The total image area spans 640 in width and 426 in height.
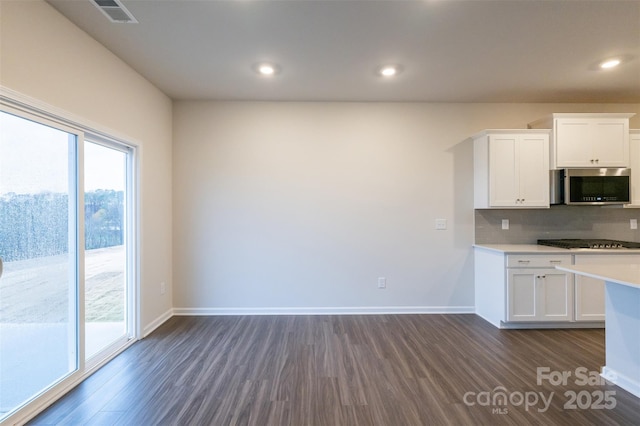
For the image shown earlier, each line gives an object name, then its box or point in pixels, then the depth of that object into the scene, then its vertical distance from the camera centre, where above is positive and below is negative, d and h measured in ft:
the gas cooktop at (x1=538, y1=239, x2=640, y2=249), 10.07 -1.25
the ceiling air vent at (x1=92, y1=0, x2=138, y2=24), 6.05 +4.70
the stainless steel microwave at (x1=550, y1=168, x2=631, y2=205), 10.48 +0.95
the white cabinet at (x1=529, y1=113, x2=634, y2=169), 10.52 +2.78
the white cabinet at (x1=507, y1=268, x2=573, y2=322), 9.96 -3.07
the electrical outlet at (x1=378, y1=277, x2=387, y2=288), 11.69 -3.01
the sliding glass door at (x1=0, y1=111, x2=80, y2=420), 5.54 -1.04
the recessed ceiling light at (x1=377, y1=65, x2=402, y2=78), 8.76 +4.69
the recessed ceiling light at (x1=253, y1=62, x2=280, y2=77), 8.64 +4.70
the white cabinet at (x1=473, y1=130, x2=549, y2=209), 10.74 +1.74
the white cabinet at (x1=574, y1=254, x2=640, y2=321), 9.91 -3.12
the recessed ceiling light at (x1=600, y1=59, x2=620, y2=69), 8.42 +4.69
